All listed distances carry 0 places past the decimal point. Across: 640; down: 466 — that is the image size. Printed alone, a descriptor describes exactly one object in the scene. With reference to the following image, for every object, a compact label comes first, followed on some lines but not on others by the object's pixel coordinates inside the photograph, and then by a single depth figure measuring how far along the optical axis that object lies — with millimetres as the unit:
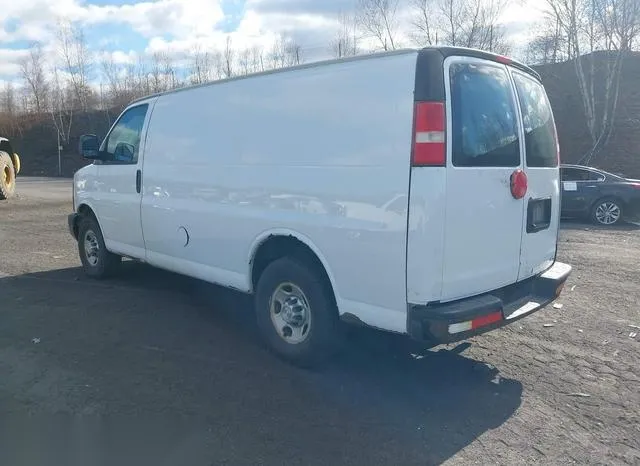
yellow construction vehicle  18038
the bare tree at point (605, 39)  23688
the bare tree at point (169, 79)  55094
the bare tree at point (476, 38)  31219
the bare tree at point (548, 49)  26531
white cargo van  3678
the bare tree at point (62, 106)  58156
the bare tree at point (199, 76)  49100
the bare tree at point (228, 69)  46994
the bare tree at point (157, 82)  55750
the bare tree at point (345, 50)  35250
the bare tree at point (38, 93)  59750
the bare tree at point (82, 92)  58219
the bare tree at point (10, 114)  59781
